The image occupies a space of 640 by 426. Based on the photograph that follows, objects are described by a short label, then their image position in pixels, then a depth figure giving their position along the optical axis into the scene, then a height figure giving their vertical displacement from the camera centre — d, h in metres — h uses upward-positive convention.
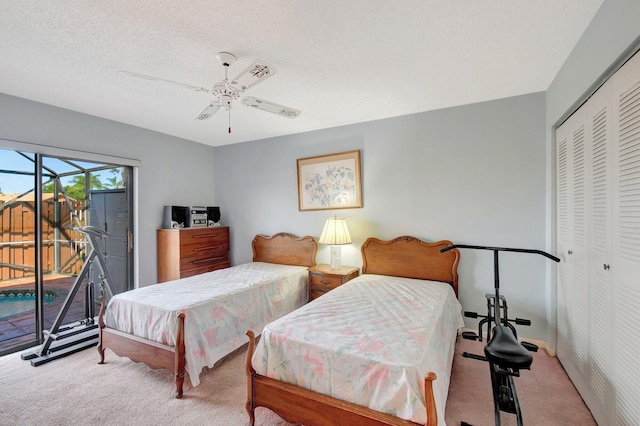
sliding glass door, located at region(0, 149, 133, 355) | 2.75 -0.22
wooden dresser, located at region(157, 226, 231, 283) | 3.71 -0.54
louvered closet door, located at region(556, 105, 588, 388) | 1.94 -0.28
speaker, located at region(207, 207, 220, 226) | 4.29 -0.03
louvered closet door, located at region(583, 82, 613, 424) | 1.58 -0.29
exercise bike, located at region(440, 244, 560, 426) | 1.39 -0.80
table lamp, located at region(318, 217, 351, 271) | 3.35 -0.27
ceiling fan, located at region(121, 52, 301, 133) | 1.81 +0.95
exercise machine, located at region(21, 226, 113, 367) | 2.61 -1.24
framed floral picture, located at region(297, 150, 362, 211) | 3.55 +0.43
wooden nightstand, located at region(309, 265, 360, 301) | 3.24 -0.80
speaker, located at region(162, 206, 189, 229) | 3.85 -0.04
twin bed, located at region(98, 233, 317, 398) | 2.12 -0.93
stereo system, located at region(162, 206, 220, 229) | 3.86 -0.04
